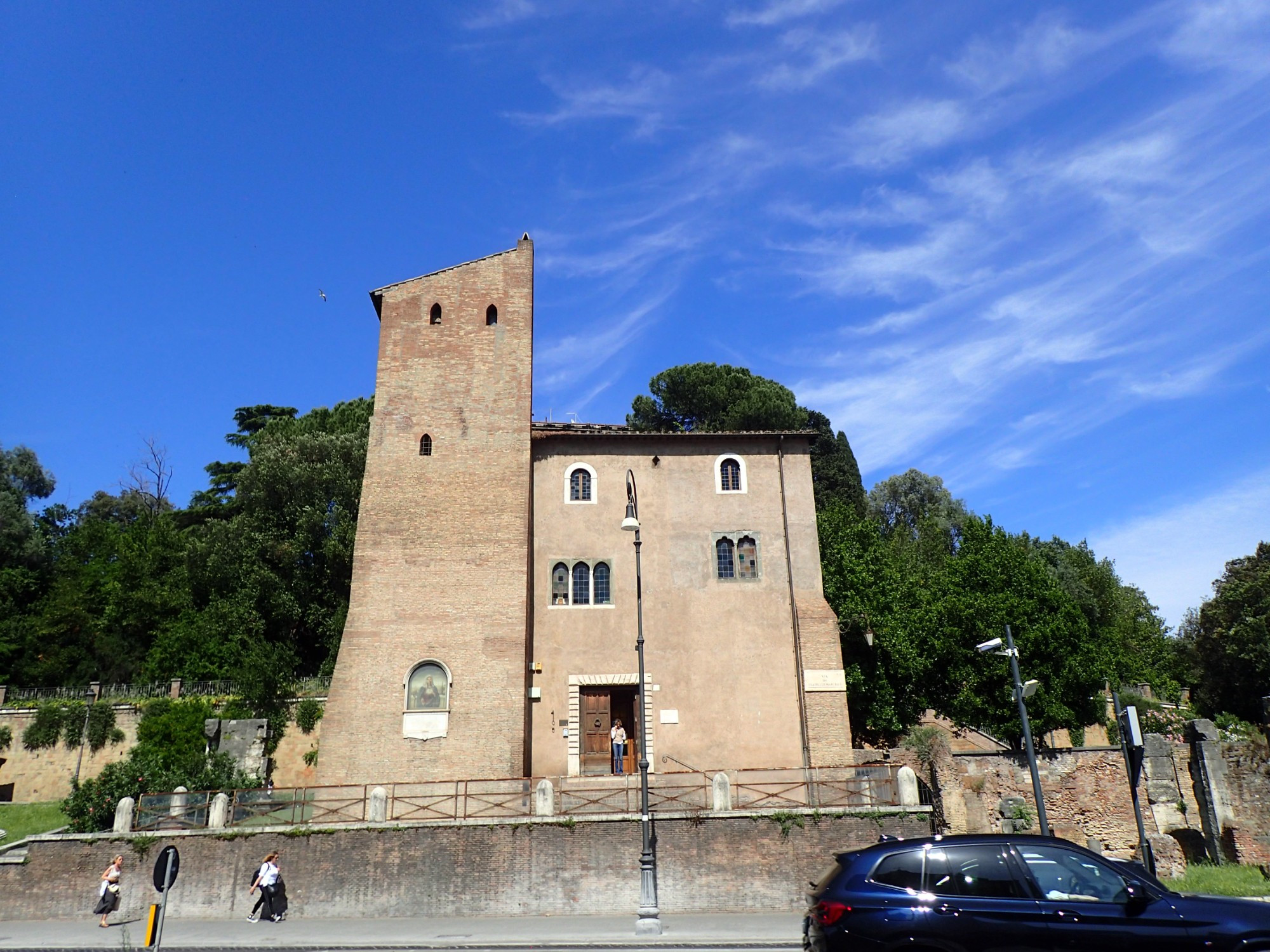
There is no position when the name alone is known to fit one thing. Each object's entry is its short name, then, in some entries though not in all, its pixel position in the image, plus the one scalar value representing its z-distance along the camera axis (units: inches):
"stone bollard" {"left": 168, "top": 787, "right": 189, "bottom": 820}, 721.6
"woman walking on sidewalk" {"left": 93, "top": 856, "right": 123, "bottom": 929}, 669.3
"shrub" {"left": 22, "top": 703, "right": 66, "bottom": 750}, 1164.5
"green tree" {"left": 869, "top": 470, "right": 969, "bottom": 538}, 2480.3
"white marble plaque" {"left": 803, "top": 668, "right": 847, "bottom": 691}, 934.4
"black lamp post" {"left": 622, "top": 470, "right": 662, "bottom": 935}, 559.8
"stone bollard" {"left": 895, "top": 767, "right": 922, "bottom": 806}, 711.1
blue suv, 280.8
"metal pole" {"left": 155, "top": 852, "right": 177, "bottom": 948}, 371.2
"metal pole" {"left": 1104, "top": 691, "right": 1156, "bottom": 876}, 531.2
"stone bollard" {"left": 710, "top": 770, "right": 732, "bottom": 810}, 703.7
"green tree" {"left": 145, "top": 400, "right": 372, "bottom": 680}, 1325.0
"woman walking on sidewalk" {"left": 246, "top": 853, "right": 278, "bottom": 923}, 658.8
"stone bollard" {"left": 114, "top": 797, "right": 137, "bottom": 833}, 714.2
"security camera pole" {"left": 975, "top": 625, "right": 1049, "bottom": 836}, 605.6
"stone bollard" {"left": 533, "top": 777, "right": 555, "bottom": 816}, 703.1
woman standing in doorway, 896.9
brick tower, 871.7
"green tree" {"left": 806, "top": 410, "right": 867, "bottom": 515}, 2101.4
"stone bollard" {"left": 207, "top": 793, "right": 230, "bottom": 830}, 709.9
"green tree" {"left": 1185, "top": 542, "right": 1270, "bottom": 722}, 1557.6
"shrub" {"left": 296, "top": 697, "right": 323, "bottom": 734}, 1160.2
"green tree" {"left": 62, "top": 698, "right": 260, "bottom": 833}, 734.5
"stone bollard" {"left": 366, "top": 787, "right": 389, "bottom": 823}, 712.4
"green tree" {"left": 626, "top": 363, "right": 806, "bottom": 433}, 1930.4
